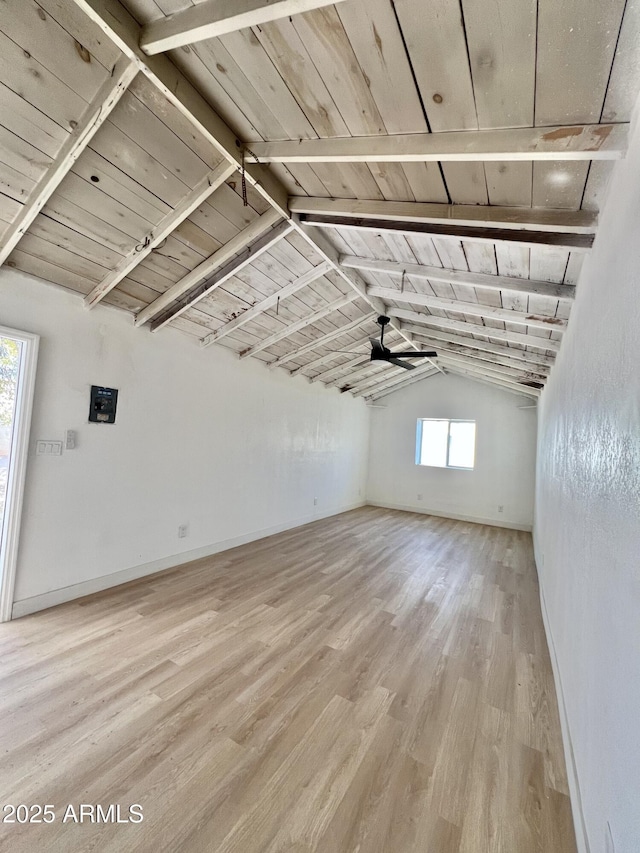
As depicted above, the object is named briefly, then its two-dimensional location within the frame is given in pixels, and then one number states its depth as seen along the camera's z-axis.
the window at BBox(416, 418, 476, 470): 7.26
